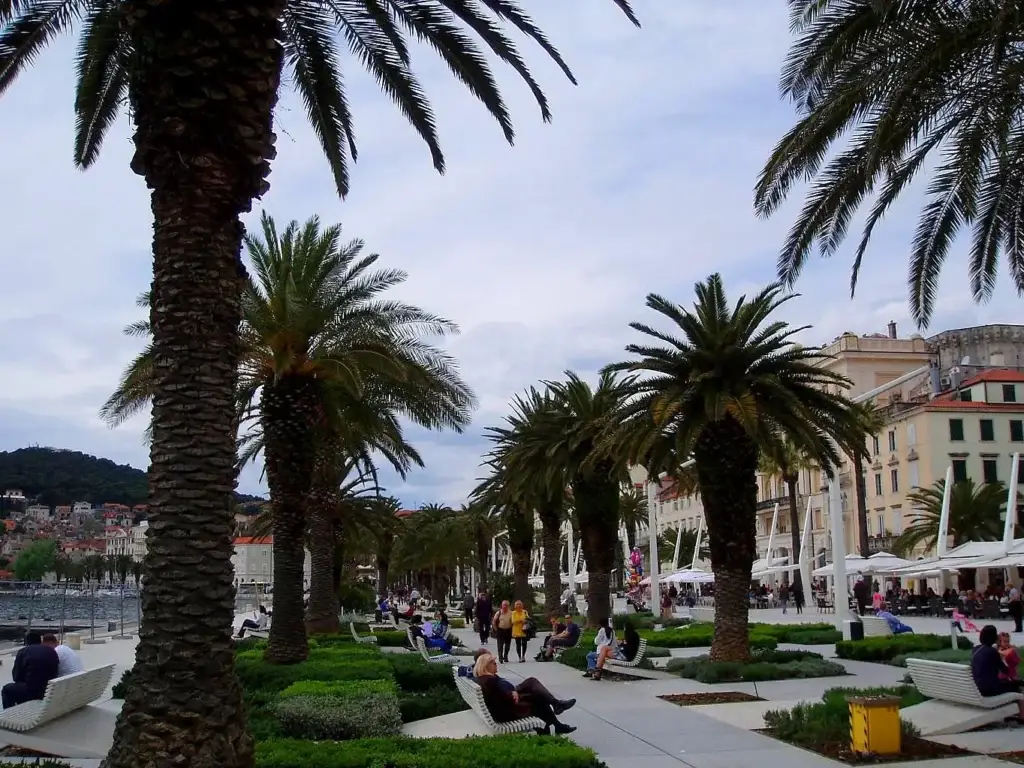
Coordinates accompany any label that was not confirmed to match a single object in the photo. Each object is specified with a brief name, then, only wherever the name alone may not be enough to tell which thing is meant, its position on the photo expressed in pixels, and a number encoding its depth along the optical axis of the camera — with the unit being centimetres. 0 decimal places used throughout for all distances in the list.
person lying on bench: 2558
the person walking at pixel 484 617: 3130
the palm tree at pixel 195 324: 750
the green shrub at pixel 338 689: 1312
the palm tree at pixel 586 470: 3081
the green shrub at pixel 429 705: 1416
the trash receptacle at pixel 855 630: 2409
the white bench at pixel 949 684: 1141
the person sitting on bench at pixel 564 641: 2483
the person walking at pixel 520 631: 2523
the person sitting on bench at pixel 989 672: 1151
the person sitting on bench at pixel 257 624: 3179
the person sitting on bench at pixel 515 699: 1162
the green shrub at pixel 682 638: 2648
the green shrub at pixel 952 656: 1636
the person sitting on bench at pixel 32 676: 1145
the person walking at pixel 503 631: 2538
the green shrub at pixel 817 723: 1143
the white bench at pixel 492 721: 1150
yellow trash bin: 1047
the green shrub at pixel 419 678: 1678
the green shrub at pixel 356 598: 5159
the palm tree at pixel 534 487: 3369
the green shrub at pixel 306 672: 1569
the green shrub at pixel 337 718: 1188
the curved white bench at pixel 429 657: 1930
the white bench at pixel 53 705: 1027
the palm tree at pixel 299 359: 1916
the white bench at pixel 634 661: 1970
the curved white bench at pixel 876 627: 2586
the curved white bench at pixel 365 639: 2605
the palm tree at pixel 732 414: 1950
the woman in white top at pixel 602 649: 1944
